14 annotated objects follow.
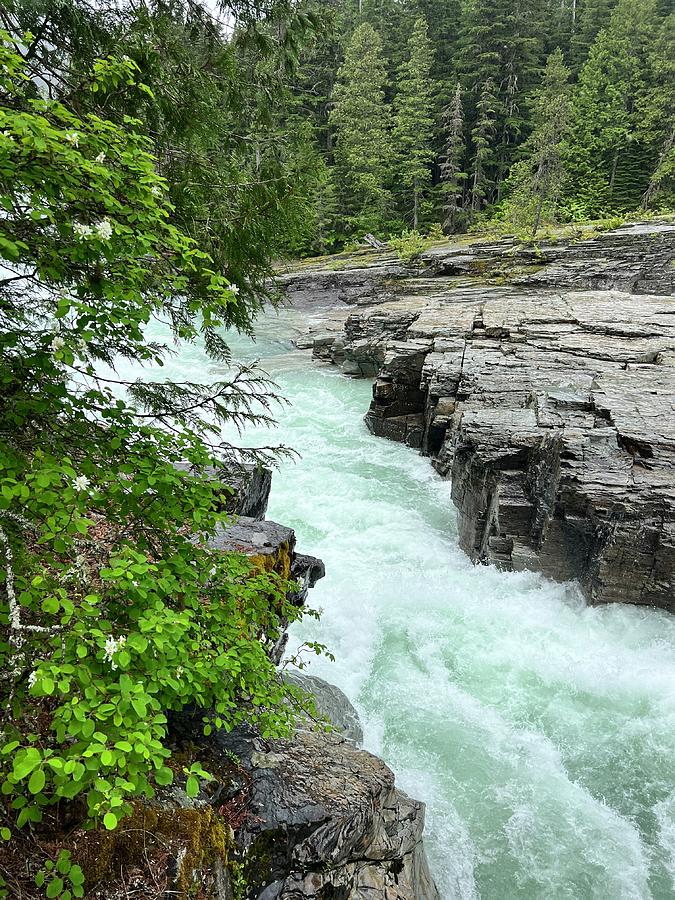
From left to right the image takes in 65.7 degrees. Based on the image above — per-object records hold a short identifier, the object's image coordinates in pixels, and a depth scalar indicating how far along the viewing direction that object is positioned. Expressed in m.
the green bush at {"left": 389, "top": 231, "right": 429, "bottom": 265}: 32.83
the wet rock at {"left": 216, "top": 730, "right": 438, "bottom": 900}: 3.47
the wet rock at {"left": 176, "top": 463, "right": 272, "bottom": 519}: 7.11
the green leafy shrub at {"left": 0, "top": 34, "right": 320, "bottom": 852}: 2.24
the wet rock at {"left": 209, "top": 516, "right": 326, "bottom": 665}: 6.08
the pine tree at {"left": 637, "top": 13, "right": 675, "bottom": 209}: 36.81
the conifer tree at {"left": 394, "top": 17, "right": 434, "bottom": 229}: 41.69
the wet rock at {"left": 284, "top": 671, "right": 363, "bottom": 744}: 6.18
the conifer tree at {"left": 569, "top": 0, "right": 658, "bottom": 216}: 41.09
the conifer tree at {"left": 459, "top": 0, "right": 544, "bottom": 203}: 44.38
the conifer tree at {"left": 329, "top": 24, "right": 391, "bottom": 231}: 41.84
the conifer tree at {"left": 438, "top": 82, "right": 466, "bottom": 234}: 40.47
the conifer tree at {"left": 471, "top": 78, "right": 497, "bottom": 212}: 41.97
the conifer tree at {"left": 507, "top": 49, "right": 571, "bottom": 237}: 31.61
